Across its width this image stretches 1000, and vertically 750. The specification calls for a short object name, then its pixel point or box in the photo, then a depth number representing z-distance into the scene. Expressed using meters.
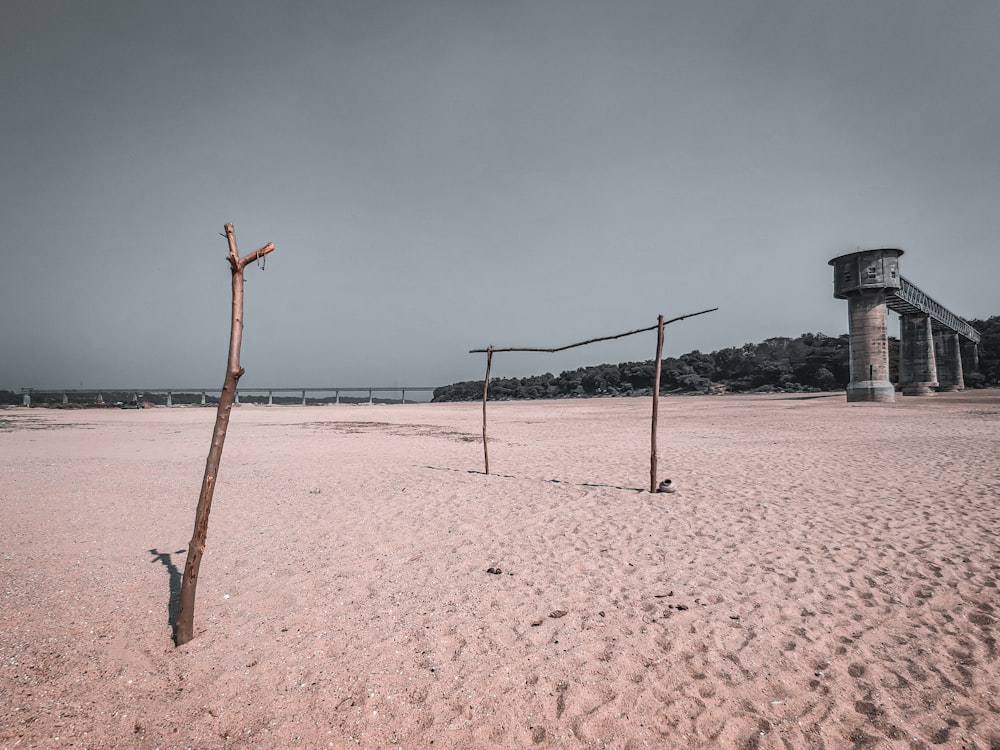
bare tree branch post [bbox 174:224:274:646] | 3.99
